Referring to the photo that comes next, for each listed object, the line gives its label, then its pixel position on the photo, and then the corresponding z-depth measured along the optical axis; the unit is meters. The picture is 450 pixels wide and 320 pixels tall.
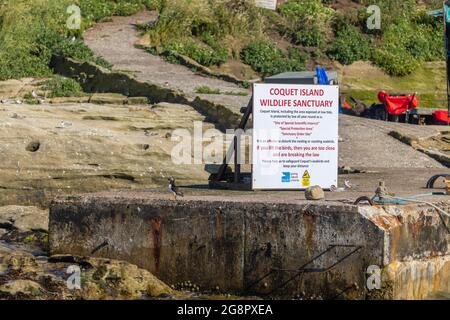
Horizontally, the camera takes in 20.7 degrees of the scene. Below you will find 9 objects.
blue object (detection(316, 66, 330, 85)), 19.67
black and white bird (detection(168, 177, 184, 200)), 12.68
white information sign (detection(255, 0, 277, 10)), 32.17
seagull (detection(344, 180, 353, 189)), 14.24
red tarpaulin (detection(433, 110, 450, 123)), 23.61
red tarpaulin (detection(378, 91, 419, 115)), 24.14
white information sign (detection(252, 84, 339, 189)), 13.19
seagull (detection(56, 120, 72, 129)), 17.02
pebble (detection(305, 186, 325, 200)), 12.06
